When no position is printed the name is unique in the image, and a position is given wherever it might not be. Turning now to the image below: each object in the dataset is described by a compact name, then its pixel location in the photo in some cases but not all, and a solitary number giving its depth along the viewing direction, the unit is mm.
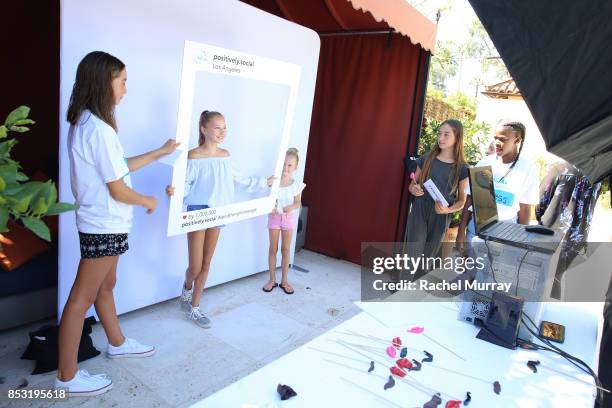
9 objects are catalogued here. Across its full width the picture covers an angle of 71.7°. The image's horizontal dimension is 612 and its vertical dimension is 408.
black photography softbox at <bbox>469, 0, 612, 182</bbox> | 678
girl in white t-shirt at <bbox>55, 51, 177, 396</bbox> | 1919
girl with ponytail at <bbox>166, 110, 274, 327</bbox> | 2660
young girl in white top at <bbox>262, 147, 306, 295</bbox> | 3691
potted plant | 689
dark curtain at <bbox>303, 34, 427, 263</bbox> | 4422
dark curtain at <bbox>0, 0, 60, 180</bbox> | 4062
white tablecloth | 1029
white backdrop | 2395
